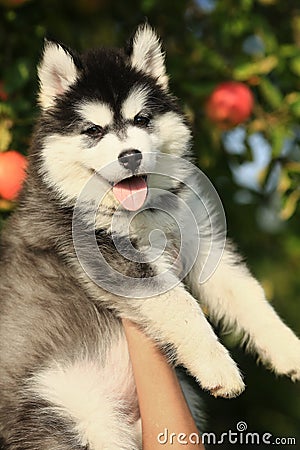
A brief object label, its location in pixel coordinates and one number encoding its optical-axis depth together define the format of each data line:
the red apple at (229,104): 3.42
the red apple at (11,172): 2.94
